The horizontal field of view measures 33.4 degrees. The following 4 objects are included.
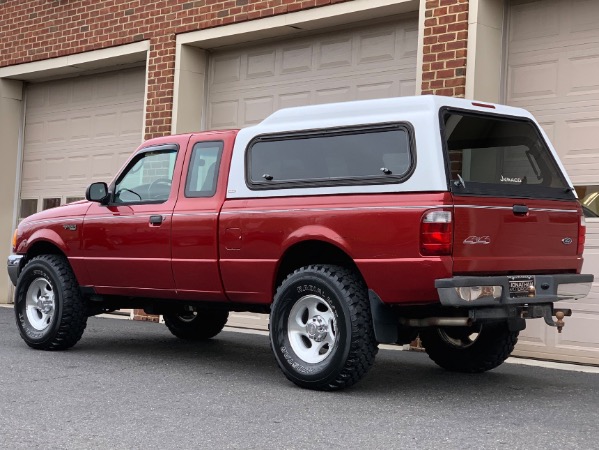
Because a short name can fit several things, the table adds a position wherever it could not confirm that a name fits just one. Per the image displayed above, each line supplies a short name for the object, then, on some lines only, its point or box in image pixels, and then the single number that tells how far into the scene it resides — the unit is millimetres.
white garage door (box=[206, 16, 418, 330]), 10992
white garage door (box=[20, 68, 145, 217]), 14266
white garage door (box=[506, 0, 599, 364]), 9234
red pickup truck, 6445
